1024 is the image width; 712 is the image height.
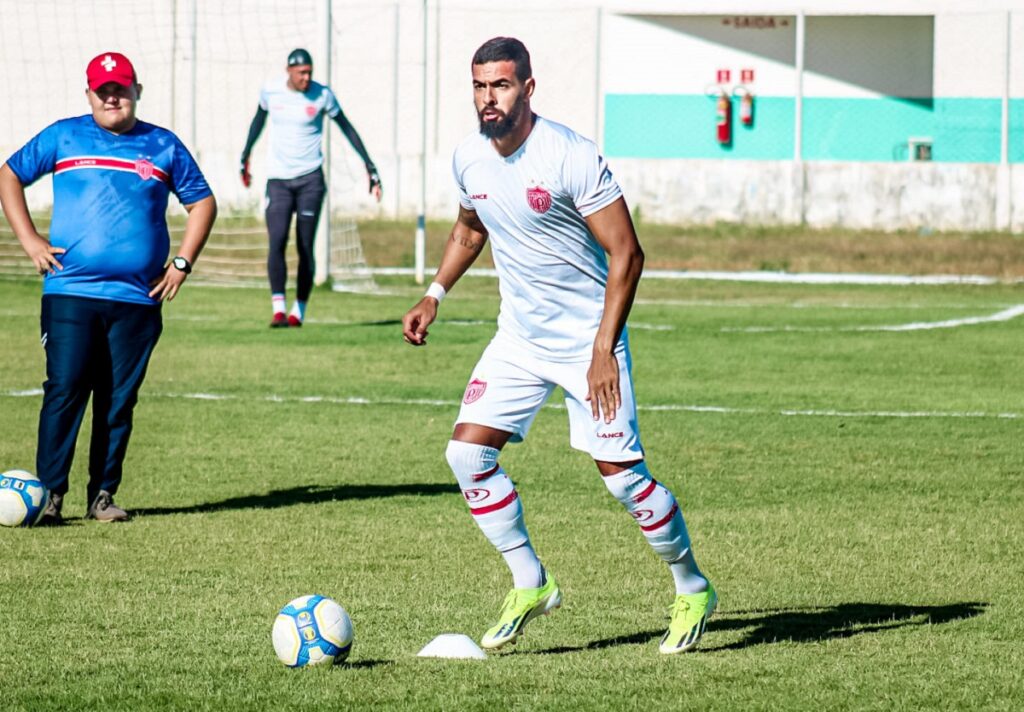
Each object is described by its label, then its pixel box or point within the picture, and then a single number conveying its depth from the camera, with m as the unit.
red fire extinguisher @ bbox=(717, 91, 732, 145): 71.39
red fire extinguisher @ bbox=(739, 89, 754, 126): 71.31
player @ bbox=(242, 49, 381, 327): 34.28
